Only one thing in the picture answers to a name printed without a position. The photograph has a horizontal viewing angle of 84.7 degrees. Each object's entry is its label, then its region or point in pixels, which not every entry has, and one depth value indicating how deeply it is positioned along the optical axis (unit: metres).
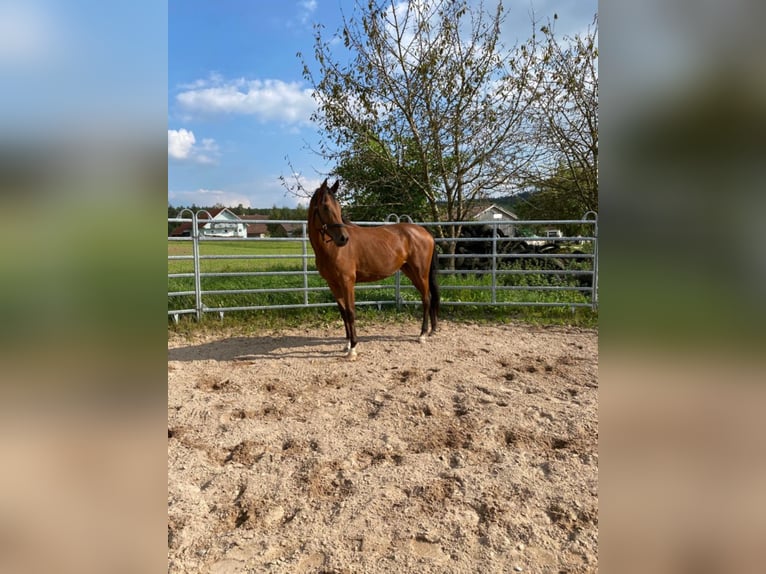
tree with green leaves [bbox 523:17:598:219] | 6.97
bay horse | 3.72
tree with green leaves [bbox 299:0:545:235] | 7.51
